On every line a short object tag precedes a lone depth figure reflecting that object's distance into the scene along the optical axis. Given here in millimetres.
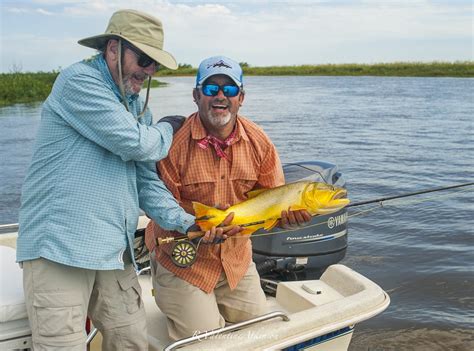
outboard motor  4574
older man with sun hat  2525
